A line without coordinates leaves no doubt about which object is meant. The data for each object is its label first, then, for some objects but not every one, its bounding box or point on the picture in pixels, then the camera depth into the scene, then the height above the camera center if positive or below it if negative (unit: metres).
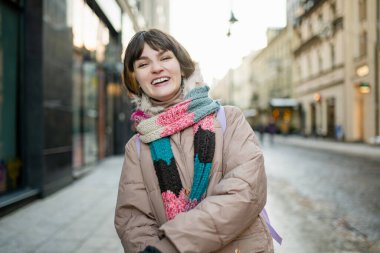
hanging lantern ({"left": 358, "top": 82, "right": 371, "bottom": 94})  21.94 +1.93
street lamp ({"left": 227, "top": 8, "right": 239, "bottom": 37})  10.53 +2.65
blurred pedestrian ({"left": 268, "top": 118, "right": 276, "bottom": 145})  27.11 -0.27
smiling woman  1.62 -0.19
